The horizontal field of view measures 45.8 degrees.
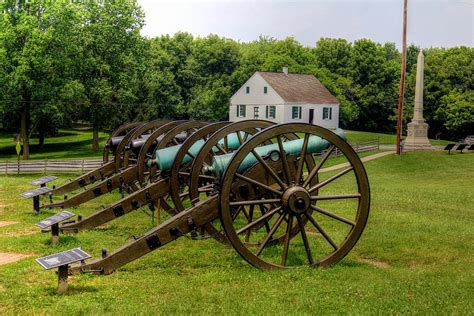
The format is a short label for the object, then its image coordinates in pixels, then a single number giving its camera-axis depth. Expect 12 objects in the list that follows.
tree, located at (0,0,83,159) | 33.28
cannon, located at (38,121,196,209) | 14.18
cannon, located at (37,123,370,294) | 7.77
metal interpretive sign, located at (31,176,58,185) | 16.62
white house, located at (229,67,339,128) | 48.44
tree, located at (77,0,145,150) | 42.31
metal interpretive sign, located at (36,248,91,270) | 6.89
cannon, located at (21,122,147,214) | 17.59
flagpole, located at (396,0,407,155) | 32.62
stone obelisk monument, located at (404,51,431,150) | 36.62
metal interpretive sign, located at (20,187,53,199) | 14.66
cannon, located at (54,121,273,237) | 11.15
